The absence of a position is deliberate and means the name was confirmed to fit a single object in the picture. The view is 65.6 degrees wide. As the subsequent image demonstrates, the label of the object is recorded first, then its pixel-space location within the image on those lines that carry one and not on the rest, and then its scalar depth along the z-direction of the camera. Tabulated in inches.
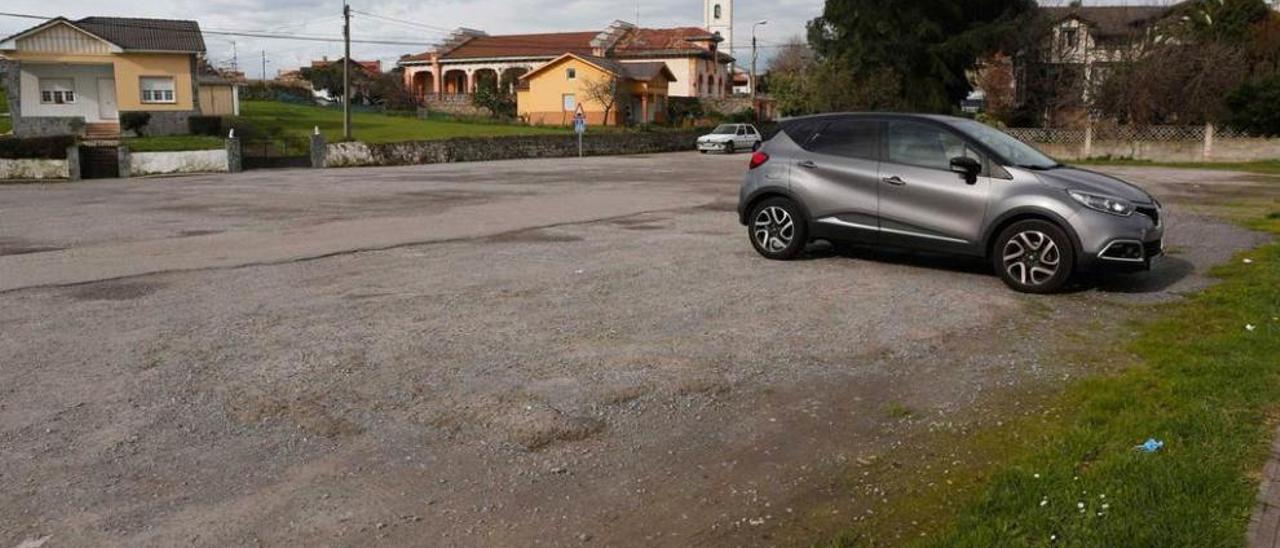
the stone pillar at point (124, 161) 1268.5
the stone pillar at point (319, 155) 1444.4
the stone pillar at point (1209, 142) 1382.9
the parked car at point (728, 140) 1979.6
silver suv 335.9
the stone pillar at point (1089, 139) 1476.4
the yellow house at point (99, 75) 1728.6
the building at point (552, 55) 3280.0
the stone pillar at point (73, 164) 1219.9
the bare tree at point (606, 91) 2539.4
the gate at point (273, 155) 1419.8
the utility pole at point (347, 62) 1568.7
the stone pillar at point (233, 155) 1341.0
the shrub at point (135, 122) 1707.7
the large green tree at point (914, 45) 1786.4
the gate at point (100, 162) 1255.5
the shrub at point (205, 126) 1766.7
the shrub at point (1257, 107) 1354.6
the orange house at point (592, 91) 2598.4
